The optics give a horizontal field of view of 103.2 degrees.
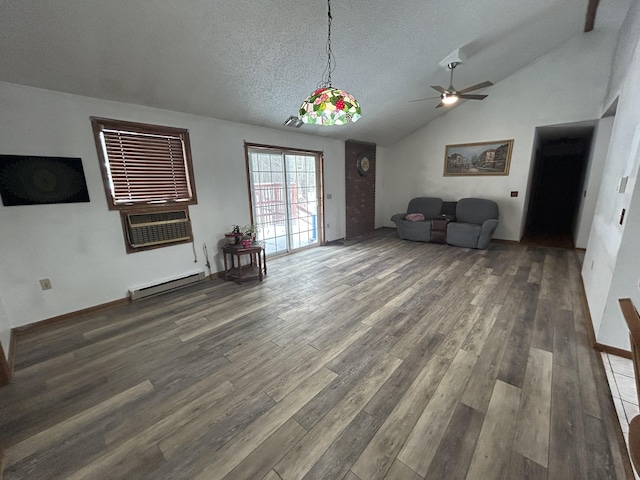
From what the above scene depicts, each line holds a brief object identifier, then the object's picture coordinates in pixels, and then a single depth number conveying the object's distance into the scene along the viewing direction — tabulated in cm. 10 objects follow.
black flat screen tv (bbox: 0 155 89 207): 229
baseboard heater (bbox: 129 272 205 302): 309
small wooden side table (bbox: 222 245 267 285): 358
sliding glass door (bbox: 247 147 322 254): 427
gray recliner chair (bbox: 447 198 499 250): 486
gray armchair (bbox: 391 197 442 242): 552
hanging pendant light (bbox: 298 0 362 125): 197
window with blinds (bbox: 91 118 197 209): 280
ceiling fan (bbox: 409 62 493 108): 349
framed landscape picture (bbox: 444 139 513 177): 513
